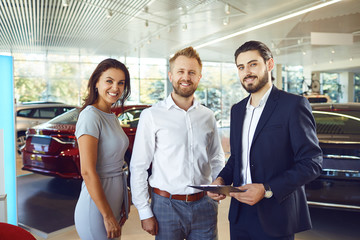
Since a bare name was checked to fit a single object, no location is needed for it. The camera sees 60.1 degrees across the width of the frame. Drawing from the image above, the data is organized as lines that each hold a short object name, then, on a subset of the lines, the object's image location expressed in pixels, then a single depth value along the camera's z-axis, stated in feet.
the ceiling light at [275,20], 23.33
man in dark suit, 4.77
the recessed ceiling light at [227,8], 23.85
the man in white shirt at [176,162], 5.68
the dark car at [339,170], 9.44
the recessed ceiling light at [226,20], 28.08
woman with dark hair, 5.32
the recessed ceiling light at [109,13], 25.50
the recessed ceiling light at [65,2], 22.15
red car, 13.92
